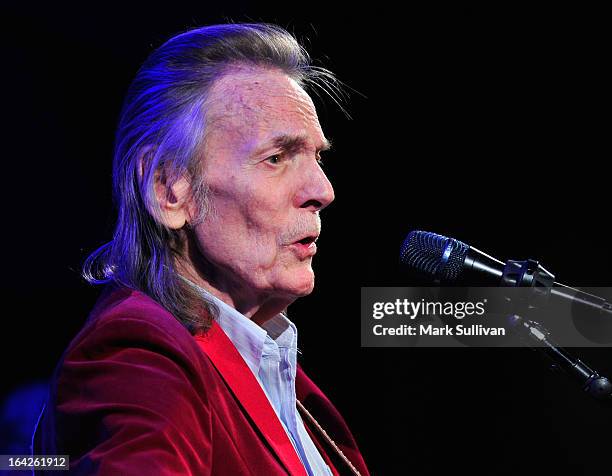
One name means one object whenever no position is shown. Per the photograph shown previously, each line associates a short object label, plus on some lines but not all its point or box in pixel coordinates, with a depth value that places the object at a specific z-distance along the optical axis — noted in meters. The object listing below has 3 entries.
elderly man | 2.82
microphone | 2.77
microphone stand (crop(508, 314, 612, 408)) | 2.79
